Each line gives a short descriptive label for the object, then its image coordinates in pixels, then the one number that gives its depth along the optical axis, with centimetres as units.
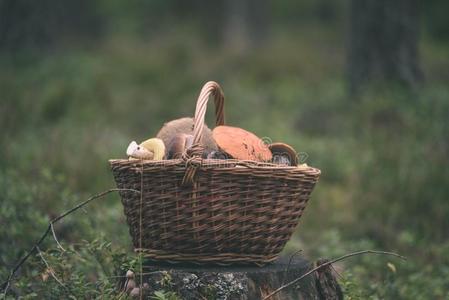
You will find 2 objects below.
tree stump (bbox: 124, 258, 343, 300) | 597
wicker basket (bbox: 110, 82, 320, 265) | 573
